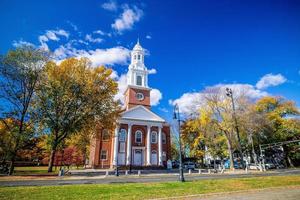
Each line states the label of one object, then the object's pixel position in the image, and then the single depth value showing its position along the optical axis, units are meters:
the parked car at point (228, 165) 40.89
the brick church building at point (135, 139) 37.03
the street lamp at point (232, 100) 31.99
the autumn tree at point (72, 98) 22.92
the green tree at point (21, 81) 21.92
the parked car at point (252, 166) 38.45
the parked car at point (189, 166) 40.14
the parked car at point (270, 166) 37.67
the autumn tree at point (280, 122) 37.84
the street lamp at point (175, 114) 18.94
